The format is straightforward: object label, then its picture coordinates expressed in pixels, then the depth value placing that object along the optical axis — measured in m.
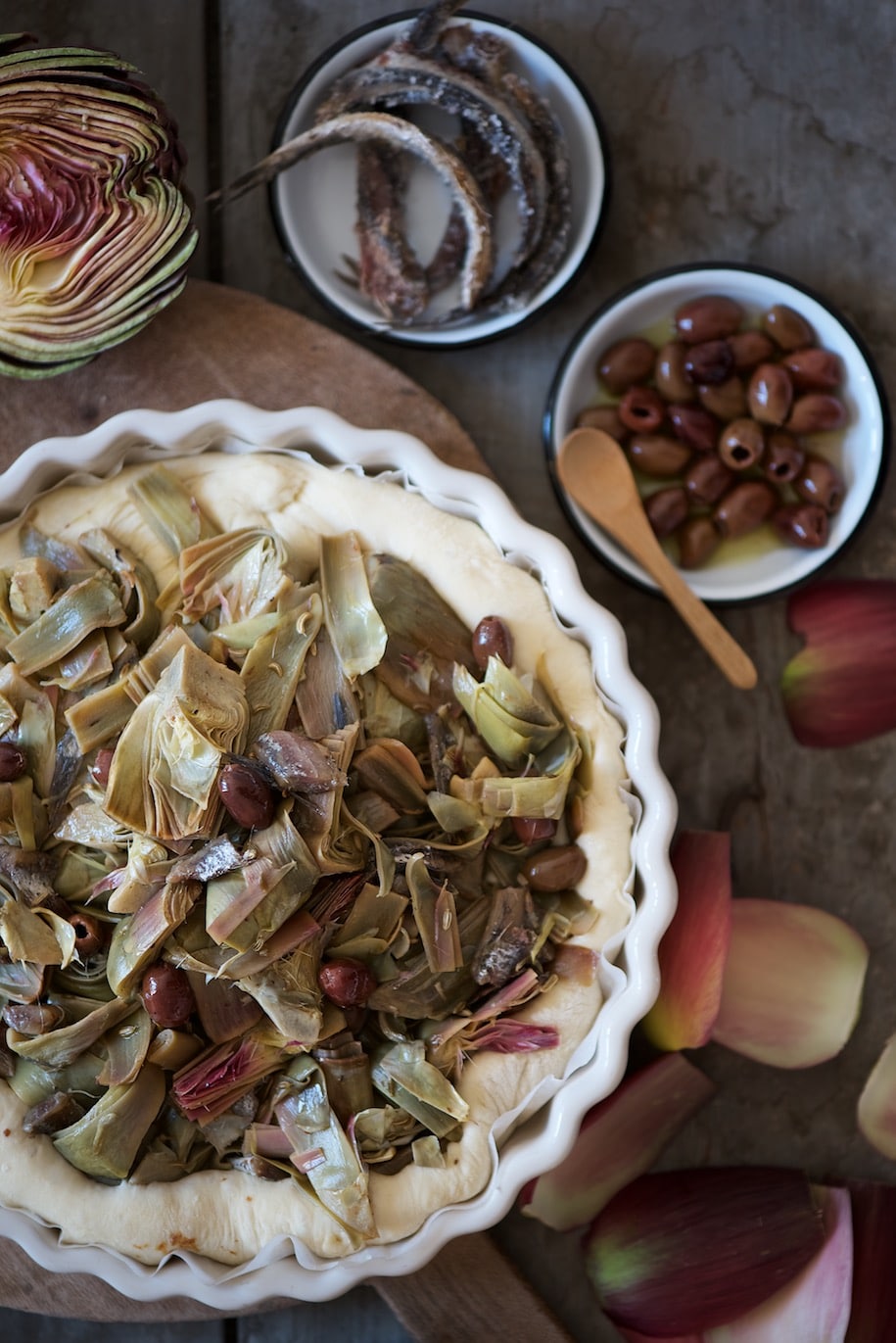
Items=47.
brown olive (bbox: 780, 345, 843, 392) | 0.71
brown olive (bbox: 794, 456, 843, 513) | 0.71
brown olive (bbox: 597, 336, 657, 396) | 0.72
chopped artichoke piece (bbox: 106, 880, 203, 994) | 0.61
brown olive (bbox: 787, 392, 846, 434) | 0.71
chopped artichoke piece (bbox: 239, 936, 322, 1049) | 0.62
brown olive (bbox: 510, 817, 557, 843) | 0.63
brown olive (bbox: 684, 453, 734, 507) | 0.72
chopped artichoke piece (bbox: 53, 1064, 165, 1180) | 0.62
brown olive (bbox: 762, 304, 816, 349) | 0.71
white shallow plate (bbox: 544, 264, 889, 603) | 0.71
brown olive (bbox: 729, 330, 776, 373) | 0.72
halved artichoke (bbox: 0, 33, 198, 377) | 0.67
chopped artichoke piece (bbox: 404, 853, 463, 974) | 0.62
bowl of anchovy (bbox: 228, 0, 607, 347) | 0.70
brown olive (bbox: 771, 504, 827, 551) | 0.71
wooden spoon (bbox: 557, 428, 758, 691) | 0.71
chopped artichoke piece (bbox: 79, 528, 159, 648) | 0.64
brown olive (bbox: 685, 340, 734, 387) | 0.72
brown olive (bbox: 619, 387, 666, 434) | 0.72
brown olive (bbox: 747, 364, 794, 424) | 0.71
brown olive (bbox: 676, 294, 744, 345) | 0.72
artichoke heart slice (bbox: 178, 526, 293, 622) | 0.64
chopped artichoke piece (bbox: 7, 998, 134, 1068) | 0.62
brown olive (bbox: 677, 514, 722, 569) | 0.72
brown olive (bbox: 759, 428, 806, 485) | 0.72
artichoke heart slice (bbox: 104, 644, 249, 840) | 0.61
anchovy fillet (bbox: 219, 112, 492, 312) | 0.69
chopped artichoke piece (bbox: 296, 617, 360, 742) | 0.63
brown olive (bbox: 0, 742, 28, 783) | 0.63
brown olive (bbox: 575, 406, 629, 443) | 0.72
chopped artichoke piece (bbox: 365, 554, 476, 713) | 0.64
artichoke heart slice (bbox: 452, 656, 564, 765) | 0.63
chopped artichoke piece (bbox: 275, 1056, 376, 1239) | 0.62
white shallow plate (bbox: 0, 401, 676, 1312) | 0.63
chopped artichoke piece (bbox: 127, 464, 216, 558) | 0.65
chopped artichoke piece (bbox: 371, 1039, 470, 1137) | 0.63
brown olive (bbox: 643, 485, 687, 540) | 0.72
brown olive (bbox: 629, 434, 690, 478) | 0.72
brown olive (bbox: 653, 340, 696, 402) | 0.72
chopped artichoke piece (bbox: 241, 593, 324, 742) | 0.63
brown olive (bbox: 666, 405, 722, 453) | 0.72
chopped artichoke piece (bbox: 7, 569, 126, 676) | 0.63
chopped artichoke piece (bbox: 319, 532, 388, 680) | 0.63
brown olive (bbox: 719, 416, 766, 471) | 0.72
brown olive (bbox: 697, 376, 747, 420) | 0.72
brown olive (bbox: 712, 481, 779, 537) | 0.72
